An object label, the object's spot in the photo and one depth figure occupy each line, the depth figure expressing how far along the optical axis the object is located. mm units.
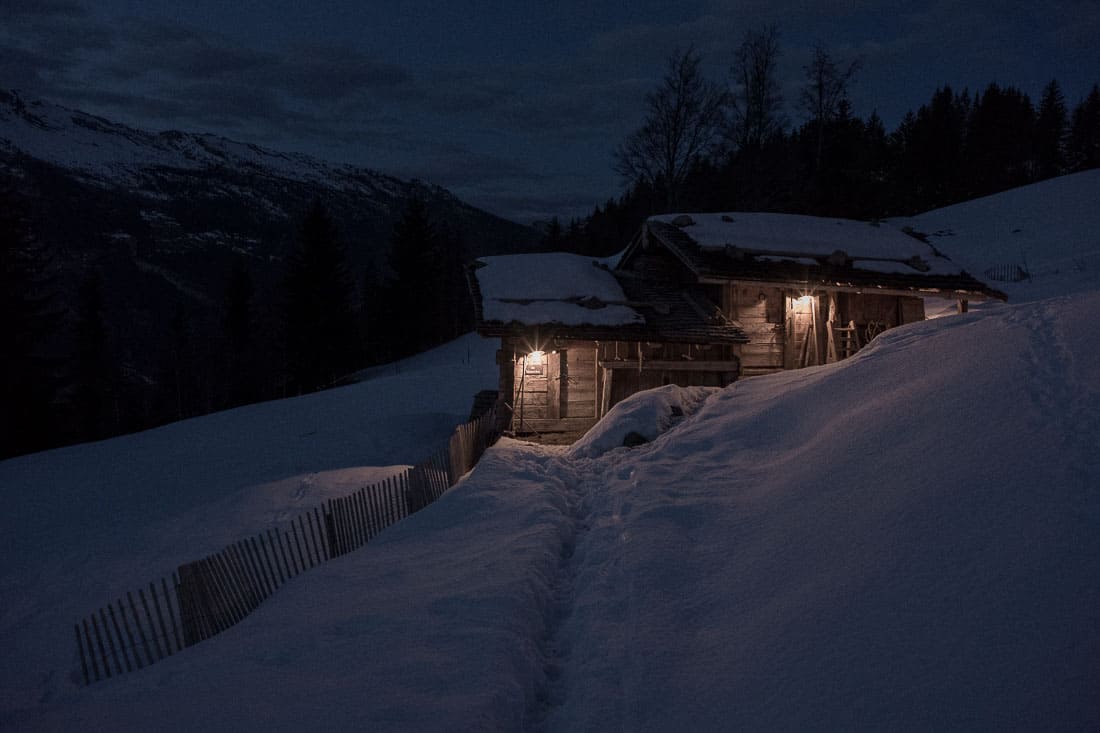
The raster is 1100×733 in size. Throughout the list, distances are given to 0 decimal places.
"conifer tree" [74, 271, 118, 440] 33562
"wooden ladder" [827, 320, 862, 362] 17844
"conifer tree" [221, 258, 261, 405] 43469
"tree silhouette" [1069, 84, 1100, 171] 59156
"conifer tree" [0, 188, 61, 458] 22922
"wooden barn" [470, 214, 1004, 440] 15727
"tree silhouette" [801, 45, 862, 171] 39656
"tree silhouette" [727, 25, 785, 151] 36375
